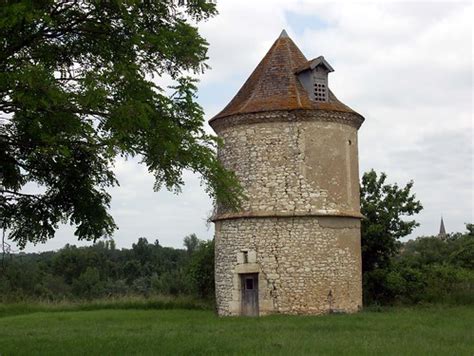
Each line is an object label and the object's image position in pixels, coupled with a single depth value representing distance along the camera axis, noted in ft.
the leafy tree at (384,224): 89.71
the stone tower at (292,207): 72.59
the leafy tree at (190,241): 266.98
